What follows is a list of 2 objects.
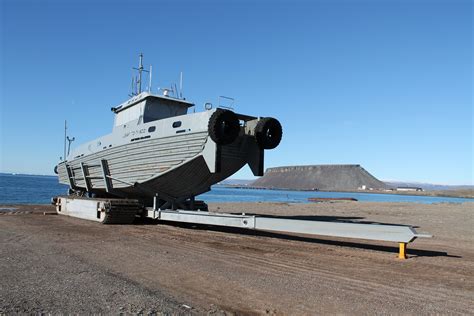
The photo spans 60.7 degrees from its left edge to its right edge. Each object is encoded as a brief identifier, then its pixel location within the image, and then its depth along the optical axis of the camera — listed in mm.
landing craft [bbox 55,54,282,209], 12953
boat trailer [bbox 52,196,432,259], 9117
